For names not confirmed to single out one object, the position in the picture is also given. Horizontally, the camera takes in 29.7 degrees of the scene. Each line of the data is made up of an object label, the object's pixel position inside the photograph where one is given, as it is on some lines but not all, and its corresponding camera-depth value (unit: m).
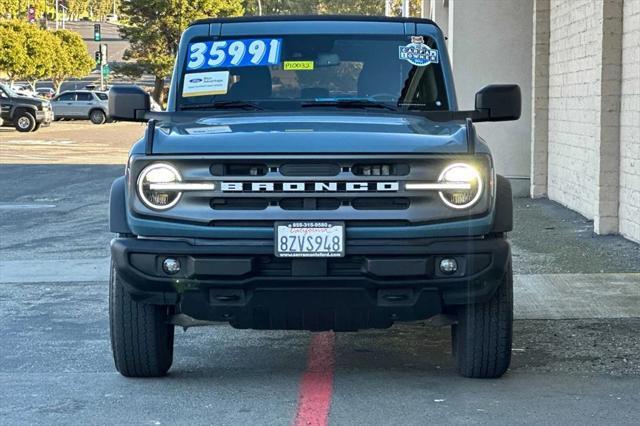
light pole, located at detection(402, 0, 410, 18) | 32.25
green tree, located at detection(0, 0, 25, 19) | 96.86
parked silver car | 56.94
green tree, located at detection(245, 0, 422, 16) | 94.25
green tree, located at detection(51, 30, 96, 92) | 80.62
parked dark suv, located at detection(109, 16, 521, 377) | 5.86
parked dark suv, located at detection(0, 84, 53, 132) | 44.22
